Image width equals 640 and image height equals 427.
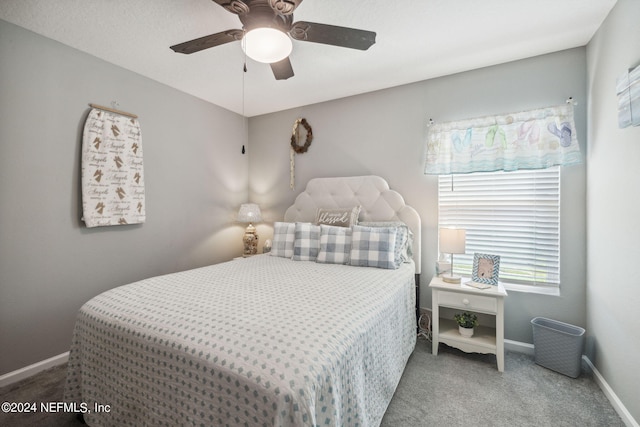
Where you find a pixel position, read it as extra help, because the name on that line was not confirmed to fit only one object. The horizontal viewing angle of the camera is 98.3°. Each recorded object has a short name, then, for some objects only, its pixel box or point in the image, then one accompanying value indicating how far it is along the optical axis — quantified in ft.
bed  3.12
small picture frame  7.60
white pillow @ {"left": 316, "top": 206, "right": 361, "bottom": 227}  9.54
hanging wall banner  7.64
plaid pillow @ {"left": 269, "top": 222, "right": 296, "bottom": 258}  9.43
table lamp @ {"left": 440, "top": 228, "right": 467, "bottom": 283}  7.54
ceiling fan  4.50
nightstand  6.86
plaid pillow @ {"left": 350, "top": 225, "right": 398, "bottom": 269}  7.73
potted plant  7.46
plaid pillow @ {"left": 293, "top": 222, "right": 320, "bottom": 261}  8.79
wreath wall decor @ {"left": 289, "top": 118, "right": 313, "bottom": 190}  11.51
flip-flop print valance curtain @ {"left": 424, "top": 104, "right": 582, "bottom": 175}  7.23
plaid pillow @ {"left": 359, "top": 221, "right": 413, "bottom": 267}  8.24
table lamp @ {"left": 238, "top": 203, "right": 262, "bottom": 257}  11.60
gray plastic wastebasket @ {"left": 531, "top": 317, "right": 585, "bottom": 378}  6.50
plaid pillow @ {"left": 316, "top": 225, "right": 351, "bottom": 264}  8.31
